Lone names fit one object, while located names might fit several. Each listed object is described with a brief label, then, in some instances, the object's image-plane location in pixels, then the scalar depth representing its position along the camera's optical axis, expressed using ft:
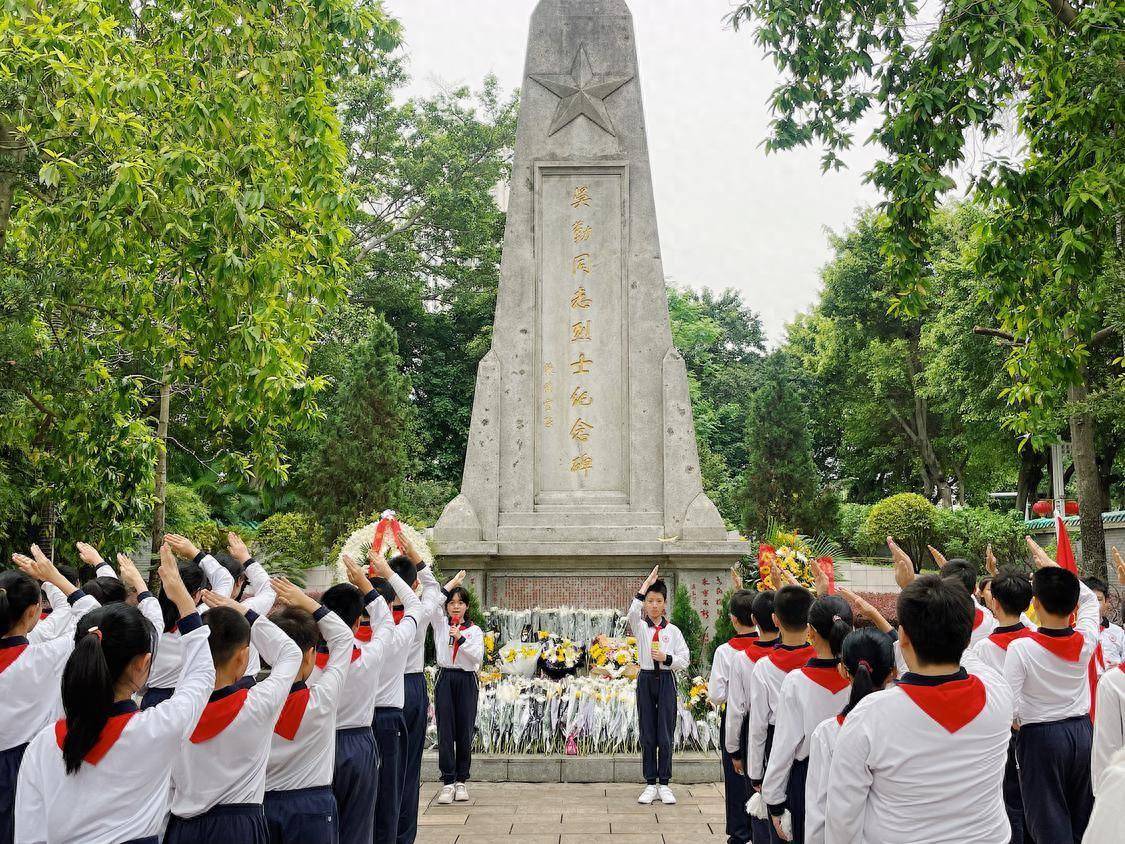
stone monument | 36.22
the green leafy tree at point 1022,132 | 25.43
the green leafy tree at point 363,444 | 67.51
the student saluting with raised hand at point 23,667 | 14.28
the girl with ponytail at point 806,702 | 13.55
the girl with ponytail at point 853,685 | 10.98
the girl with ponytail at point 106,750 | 9.72
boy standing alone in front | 24.34
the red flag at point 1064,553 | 17.01
